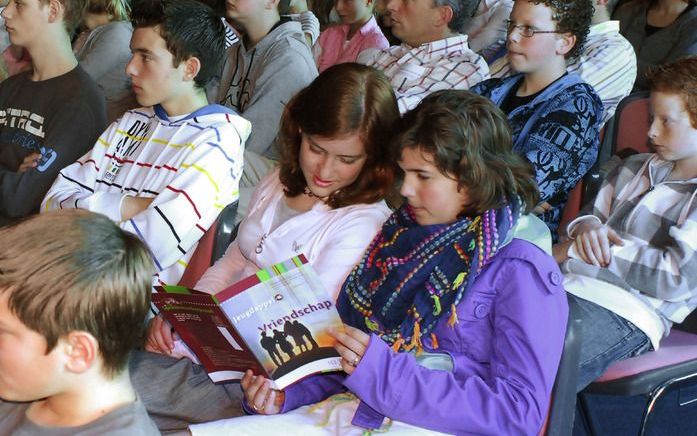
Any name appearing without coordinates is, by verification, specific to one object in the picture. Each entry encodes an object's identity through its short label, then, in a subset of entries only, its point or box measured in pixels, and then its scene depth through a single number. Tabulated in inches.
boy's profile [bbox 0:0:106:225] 105.4
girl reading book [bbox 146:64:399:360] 72.4
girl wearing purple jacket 57.8
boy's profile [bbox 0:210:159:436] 48.5
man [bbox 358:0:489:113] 119.8
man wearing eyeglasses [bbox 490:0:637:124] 110.7
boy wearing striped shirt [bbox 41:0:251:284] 85.2
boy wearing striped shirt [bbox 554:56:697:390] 80.4
